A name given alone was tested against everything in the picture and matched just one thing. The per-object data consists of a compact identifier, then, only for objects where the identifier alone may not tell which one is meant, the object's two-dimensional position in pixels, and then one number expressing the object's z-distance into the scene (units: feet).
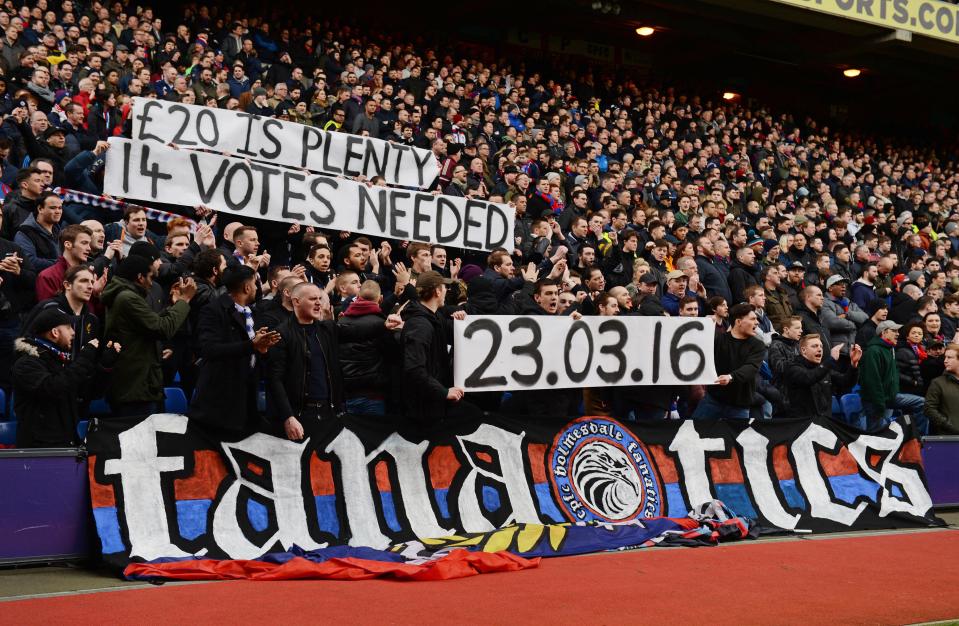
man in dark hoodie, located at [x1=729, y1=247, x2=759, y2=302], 44.70
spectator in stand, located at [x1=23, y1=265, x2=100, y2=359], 23.36
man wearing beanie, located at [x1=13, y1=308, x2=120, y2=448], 22.29
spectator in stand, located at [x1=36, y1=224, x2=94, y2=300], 25.57
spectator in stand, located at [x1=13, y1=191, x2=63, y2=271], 28.07
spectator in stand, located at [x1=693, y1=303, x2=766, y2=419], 30.68
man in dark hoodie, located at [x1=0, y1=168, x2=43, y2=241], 29.37
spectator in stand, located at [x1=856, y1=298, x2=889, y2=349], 37.06
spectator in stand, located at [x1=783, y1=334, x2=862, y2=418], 32.71
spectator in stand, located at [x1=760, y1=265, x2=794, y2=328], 42.83
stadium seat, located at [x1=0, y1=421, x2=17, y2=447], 23.97
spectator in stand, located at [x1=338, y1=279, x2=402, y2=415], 26.25
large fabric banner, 23.07
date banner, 26.99
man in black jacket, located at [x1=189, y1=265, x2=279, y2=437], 23.58
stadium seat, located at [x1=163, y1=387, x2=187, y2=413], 26.32
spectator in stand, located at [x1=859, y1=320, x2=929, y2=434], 35.58
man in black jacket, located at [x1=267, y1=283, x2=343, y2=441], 24.07
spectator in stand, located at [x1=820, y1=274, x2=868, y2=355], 42.65
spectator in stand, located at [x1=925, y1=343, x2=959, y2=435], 35.91
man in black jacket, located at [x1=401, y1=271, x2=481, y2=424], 25.44
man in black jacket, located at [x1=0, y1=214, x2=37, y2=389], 26.07
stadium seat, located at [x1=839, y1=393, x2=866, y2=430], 37.24
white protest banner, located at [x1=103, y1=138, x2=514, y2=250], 33.63
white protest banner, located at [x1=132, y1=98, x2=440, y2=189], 35.94
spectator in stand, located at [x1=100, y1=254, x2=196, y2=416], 23.75
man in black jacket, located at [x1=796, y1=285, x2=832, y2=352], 39.63
